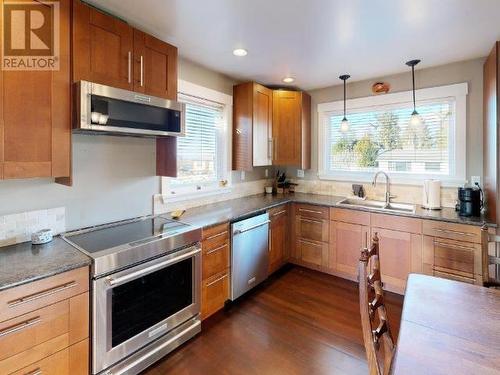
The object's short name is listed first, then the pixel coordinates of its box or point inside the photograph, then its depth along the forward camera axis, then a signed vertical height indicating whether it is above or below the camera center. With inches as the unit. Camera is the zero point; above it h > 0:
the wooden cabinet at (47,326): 48.6 -28.3
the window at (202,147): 110.3 +16.3
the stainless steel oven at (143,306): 61.5 -32.7
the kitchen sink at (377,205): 117.4 -10.2
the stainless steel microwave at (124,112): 64.0 +19.3
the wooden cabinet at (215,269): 89.2 -29.9
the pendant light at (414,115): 109.1 +28.6
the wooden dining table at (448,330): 33.2 -21.9
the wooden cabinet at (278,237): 122.3 -25.7
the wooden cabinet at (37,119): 56.6 +14.1
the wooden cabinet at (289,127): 143.3 +30.3
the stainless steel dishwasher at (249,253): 100.3 -28.1
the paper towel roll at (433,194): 113.2 -4.4
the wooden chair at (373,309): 33.4 -19.4
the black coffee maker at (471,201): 99.6 -6.4
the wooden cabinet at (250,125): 128.3 +28.5
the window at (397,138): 114.7 +22.1
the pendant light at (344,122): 127.4 +30.0
